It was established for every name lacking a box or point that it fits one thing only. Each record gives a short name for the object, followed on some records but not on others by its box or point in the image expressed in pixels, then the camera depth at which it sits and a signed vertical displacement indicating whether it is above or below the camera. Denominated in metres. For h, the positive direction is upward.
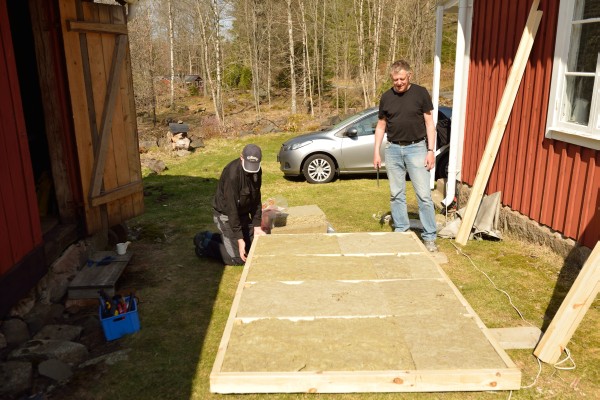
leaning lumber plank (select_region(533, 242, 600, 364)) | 3.46 -1.69
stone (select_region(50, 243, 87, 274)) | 5.00 -1.87
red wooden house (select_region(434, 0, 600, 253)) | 4.98 -0.41
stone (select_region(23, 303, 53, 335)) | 4.24 -2.07
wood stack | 15.30 -1.74
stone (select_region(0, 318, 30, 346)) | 3.97 -2.02
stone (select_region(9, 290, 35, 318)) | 4.16 -1.92
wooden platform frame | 2.78 -1.67
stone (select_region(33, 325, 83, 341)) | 4.12 -2.11
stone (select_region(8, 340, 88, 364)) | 3.70 -2.06
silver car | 10.32 -1.52
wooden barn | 4.21 -0.54
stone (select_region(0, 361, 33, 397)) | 3.37 -2.05
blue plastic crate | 4.09 -2.04
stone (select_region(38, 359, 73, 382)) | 3.55 -2.08
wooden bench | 4.80 -1.98
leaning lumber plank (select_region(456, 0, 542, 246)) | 5.94 -0.84
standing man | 5.61 -0.75
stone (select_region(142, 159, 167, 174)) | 12.37 -2.11
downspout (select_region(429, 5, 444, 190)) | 8.51 +0.31
